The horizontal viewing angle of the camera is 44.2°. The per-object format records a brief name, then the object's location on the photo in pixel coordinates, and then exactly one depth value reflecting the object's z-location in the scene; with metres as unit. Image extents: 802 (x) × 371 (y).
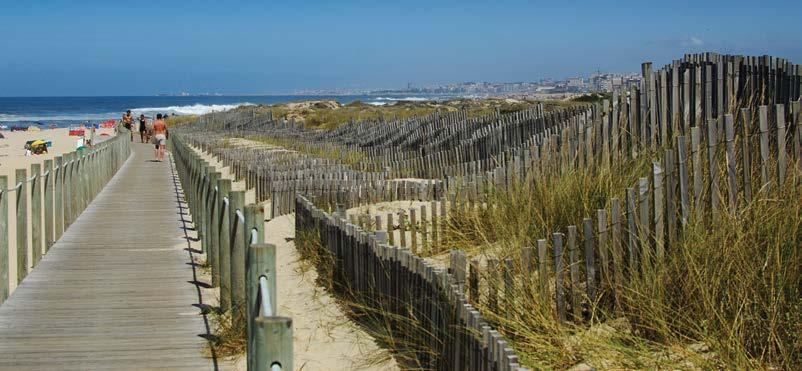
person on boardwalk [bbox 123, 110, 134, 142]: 40.78
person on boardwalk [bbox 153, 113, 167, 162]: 26.59
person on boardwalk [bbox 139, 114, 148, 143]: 38.91
